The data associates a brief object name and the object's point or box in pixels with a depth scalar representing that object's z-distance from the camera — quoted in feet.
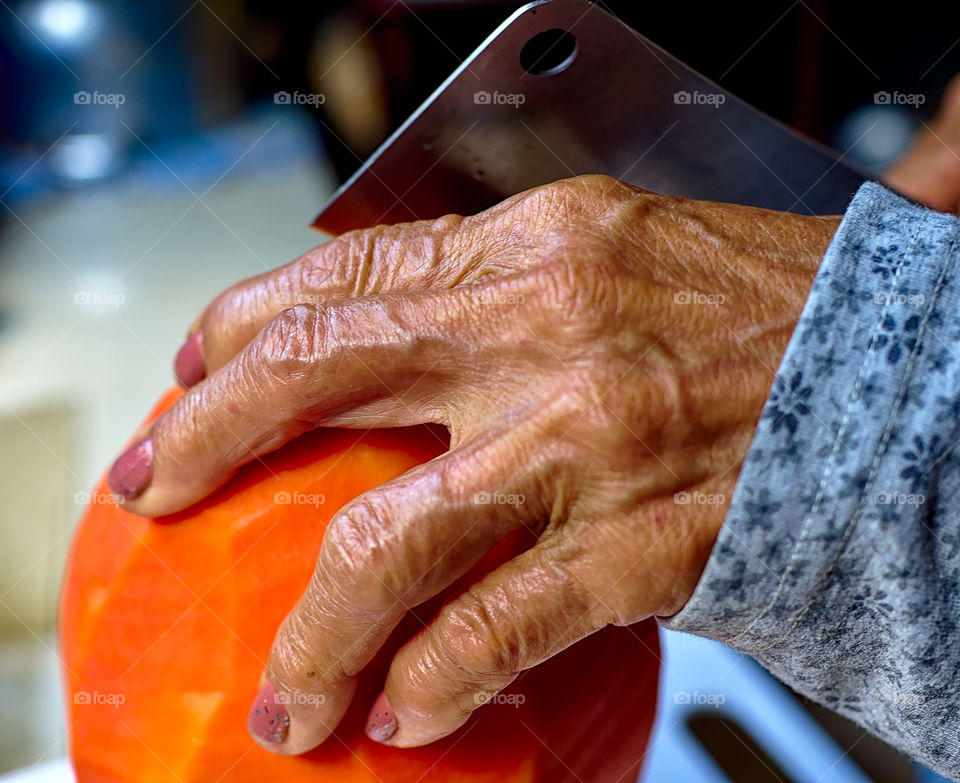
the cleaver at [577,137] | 1.30
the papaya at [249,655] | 1.24
